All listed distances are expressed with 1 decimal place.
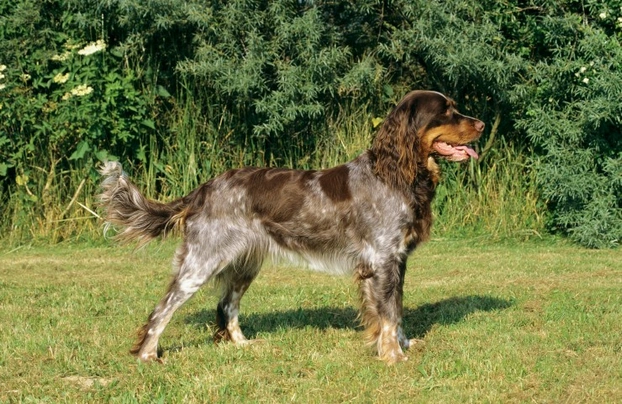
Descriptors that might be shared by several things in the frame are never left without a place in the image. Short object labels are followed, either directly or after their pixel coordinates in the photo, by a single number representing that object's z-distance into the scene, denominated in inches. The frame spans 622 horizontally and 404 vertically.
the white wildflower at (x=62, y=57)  462.6
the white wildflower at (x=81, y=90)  450.0
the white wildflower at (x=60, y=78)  458.0
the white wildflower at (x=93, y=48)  452.1
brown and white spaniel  246.4
